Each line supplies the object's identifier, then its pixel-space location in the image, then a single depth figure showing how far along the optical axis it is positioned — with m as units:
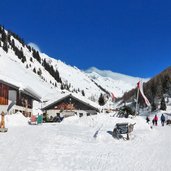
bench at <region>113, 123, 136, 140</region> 11.98
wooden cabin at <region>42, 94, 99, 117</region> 33.25
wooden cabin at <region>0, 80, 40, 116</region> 22.99
